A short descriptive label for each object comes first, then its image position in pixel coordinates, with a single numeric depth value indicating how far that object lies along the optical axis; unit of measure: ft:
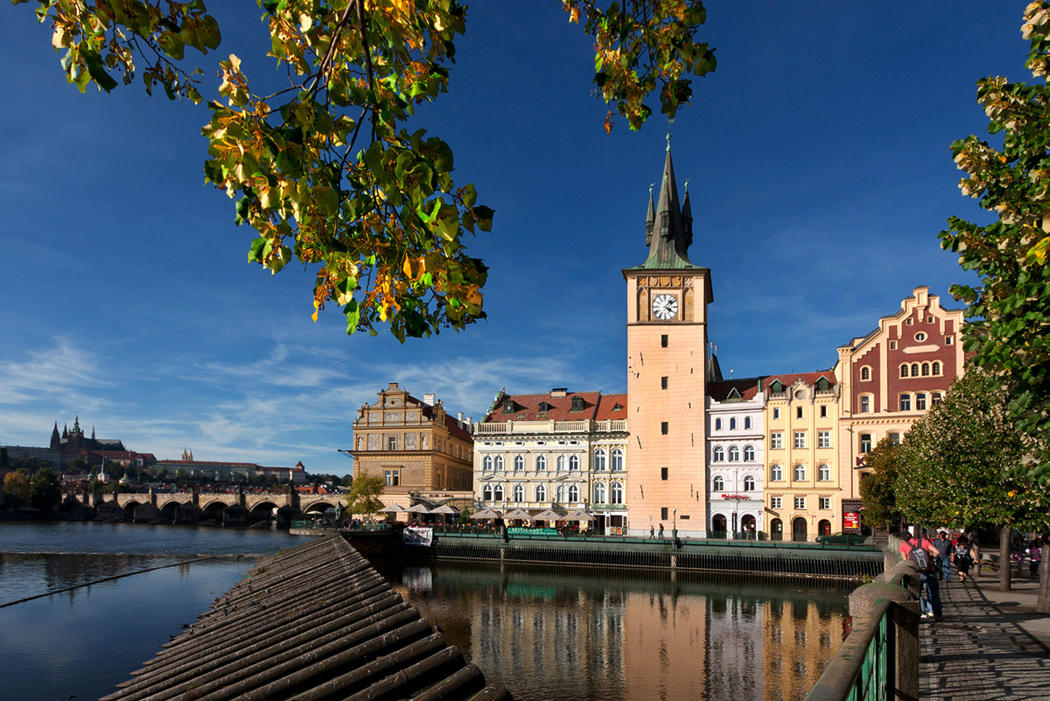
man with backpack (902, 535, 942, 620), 48.26
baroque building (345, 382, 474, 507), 218.59
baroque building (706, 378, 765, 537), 169.48
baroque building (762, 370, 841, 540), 160.97
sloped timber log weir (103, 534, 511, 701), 17.99
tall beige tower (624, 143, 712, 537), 174.70
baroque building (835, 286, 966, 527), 153.38
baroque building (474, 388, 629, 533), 186.09
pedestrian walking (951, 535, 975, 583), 88.16
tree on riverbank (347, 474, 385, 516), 194.86
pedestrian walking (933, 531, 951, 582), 68.25
